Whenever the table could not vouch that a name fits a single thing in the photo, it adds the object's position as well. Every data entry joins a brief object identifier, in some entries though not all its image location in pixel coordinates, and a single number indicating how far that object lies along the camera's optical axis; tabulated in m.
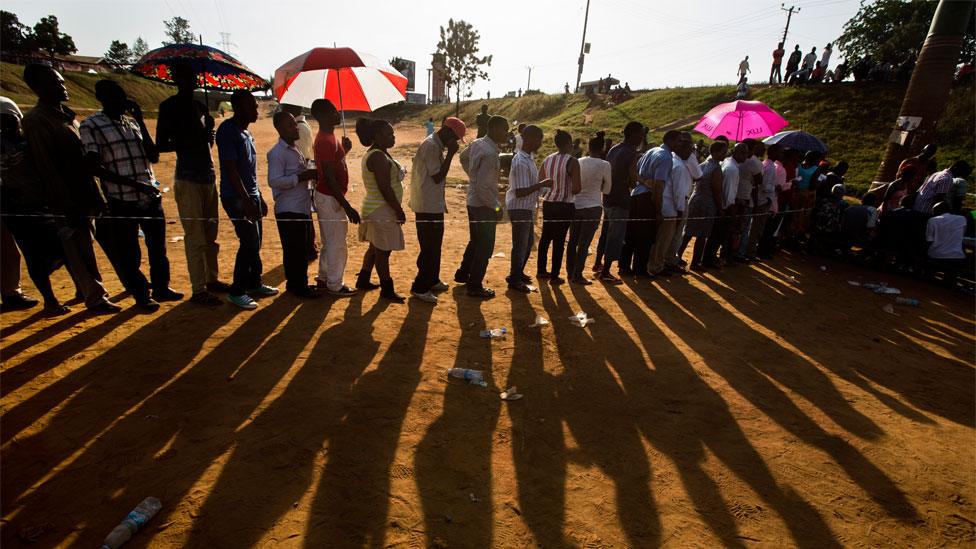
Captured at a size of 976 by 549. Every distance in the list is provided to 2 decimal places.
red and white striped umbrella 4.71
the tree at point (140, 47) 96.36
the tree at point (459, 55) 50.38
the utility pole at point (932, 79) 7.63
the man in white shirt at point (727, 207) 6.21
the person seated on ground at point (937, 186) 6.67
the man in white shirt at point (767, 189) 6.91
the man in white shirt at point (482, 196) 4.66
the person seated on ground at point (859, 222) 7.31
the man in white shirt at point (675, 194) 5.64
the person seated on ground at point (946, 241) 6.31
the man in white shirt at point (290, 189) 4.17
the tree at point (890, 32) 25.08
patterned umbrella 4.54
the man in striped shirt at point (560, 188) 5.13
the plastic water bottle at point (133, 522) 1.98
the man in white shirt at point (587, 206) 5.32
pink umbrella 7.11
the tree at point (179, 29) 82.00
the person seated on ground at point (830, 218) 7.61
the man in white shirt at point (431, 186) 4.50
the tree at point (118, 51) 69.79
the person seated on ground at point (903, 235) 6.80
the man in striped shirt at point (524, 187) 4.96
